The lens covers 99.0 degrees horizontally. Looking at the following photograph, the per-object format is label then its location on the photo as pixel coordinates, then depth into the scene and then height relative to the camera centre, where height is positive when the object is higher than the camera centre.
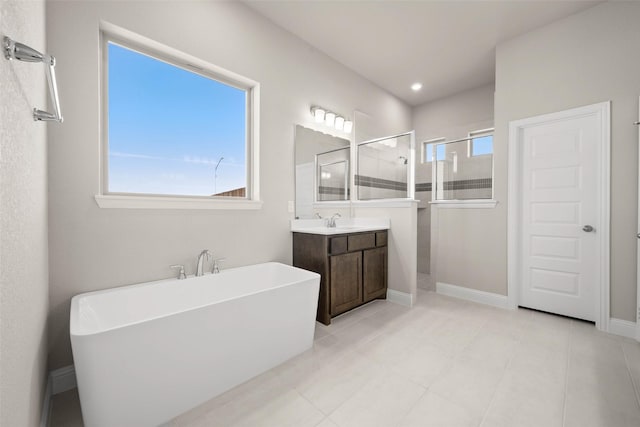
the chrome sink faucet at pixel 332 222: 3.31 -0.13
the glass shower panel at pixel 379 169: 3.52 +0.57
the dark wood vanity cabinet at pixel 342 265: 2.57 -0.55
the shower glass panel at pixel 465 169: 3.28 +0.53
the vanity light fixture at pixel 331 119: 3.16 +1.13
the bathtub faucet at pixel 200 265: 2.18 -0.43
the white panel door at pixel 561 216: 2.58 -0.05
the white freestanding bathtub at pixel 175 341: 1.22 -0.71
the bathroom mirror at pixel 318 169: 3.01 +0.51
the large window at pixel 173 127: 2.02 +0.72
